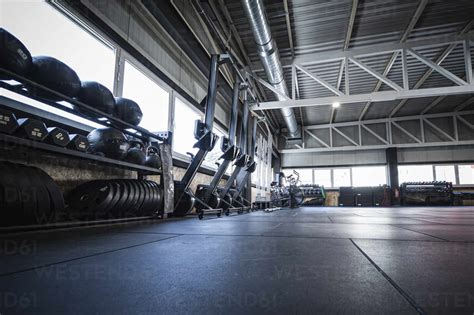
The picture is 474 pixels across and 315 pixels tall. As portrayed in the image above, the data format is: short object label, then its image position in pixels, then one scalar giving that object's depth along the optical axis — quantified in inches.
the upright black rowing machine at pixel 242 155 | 191.9
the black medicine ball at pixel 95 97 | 89.9
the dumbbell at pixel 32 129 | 67.5
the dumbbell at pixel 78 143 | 83.6
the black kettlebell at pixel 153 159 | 129.0
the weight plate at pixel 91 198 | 89.6
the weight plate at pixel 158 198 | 120.0
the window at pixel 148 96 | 145.3
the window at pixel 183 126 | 191.5
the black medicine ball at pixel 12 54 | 62.6
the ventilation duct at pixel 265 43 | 156.3
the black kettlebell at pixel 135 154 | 114.6
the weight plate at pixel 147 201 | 111.9
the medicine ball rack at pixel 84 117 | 66.0
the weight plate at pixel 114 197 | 93.2
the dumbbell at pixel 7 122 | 63.2
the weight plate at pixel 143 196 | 109.7
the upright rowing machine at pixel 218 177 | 165.9
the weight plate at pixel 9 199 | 59.1
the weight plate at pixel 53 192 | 70.2
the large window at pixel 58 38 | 91.4
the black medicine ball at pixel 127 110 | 105.9
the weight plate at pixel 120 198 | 96.5
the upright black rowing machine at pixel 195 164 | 142.9
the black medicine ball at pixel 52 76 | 75.1
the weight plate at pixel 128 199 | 100.0
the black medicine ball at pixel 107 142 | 96.6
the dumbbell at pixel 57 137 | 75.6
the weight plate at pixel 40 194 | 66.7
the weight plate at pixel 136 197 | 104.7
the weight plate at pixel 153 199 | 116.3
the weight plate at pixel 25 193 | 62.6
